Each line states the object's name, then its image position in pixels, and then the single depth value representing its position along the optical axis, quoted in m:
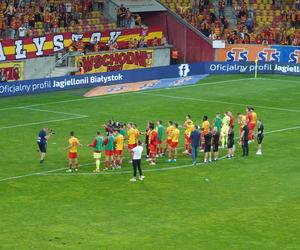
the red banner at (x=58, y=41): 67.50
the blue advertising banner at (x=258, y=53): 76.50
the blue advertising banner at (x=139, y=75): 63.72
